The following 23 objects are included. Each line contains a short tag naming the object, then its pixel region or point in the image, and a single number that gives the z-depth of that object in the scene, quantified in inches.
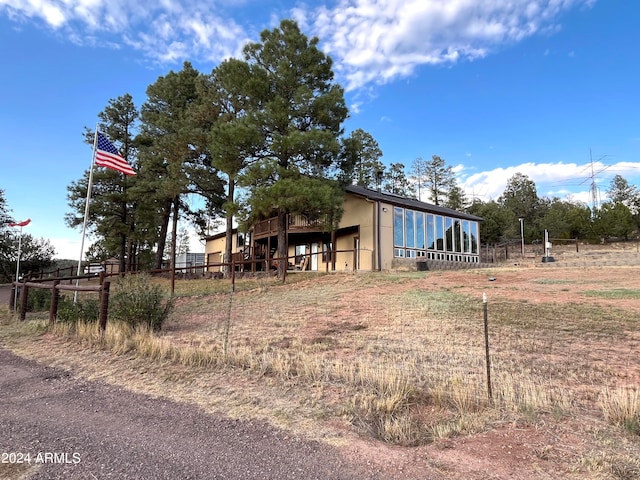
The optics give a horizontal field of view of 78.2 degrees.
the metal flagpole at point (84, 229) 422.2
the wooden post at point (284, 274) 610.9
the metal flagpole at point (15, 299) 449.6
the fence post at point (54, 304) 329.0
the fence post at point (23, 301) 383.6
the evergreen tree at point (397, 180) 2055.9
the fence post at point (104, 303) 279.1
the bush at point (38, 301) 478.9
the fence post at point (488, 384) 148.6
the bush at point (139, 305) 288.5
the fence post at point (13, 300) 456.0
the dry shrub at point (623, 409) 124.1
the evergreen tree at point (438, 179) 2015.3
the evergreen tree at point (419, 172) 2059.5
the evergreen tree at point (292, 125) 652.1
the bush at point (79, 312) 312.3
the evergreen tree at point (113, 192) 1043.9
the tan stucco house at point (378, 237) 799.7
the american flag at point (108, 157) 456.8
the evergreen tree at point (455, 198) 1930.2
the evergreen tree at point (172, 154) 842.8
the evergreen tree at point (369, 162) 1685.5
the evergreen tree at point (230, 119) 678.5
